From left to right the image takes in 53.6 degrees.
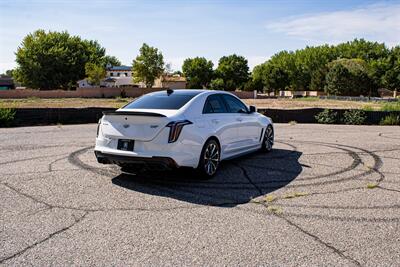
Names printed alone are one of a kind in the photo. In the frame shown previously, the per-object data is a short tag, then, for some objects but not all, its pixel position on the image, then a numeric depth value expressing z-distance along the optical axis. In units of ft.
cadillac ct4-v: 19.86
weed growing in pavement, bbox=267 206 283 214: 16.57
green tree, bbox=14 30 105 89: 263.90
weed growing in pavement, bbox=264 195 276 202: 18.25
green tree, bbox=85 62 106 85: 249.57
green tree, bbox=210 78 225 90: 291.79
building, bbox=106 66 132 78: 406.62
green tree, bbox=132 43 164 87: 245.45
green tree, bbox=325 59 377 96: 282.97
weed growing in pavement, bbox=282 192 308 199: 18.86
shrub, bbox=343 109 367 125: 60.80
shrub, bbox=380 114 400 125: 59.82
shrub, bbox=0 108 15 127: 52.95
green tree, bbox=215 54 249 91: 310.45
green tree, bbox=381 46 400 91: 314.55
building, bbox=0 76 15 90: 337.84
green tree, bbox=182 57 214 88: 303.89
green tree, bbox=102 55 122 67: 455.34
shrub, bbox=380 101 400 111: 68.66
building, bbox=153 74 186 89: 297.41
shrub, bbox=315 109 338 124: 61.98
